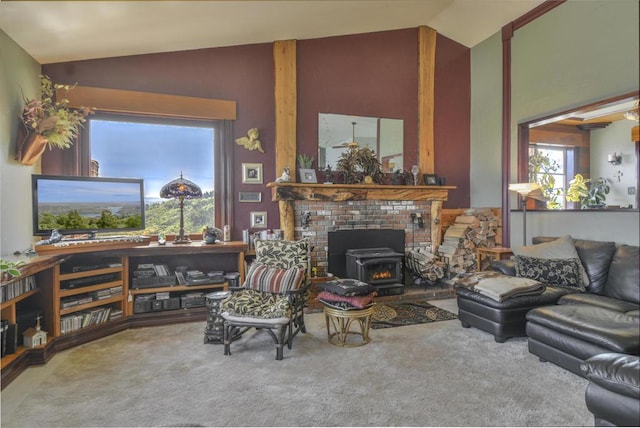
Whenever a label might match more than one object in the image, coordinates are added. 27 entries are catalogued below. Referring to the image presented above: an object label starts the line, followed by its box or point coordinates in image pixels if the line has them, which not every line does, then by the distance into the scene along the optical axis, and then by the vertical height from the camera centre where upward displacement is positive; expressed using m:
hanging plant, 2.60 +0.68
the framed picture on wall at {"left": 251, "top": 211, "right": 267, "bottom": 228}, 4.09 -0.10
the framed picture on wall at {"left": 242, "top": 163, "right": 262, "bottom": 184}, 4.05 +0.46
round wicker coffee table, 2.72 -1.00
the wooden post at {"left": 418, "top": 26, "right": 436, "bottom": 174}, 4.54 +1.26
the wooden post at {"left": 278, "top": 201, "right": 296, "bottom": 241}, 4.06 -0.10
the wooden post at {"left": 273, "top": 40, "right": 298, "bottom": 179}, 4.12 +1.22
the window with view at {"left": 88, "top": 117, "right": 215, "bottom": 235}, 3.59 +0.58
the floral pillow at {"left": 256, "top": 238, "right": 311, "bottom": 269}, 3.23 -0.41
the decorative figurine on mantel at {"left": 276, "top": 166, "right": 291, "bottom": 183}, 4.00 +0.40
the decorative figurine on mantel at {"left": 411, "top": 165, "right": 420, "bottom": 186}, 4.60 +0.50
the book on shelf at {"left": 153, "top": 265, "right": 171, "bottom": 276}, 3.49 -0.61
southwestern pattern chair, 2.60 -0.74
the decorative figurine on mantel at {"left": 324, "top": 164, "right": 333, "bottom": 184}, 4.32 +0.45
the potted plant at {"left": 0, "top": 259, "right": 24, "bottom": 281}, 1.87 -0.32
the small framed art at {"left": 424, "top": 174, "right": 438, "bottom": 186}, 4.60 +0.41
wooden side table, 3.22 -0.52
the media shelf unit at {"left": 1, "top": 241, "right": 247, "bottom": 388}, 2.46 -0.66
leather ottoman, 2.83 -0.89
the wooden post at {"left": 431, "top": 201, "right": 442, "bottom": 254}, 4.67 -0.24
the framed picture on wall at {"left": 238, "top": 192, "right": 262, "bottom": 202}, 4.06 +0.18
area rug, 3.42 -1.15
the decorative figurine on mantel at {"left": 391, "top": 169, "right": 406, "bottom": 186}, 4.57 +0.43
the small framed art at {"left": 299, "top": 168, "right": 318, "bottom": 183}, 4.16 +0.43
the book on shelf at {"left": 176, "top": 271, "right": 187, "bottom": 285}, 3.51 -0.71
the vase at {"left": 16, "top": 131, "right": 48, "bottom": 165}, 2.58 +0.52
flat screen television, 2.80 +0.07
